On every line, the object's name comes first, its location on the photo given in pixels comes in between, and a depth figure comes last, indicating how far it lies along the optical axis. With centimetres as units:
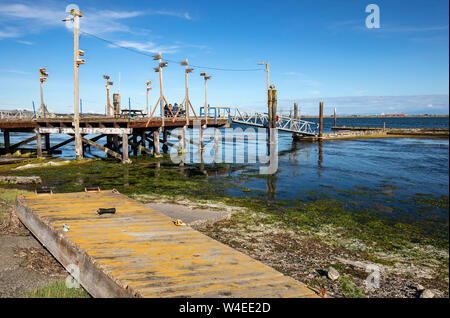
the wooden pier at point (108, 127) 2541
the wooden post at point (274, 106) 3888
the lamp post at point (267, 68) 3888
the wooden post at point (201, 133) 3400
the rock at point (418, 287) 649
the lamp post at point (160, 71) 2703
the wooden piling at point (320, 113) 4912
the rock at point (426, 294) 605
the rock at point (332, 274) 683
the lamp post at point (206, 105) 3480
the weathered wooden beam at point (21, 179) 1658
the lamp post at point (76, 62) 2269
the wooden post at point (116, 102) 3518
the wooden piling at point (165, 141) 3338
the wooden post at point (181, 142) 3317
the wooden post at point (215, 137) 3794
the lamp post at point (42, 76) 3033
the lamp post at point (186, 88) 3130
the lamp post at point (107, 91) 3632
